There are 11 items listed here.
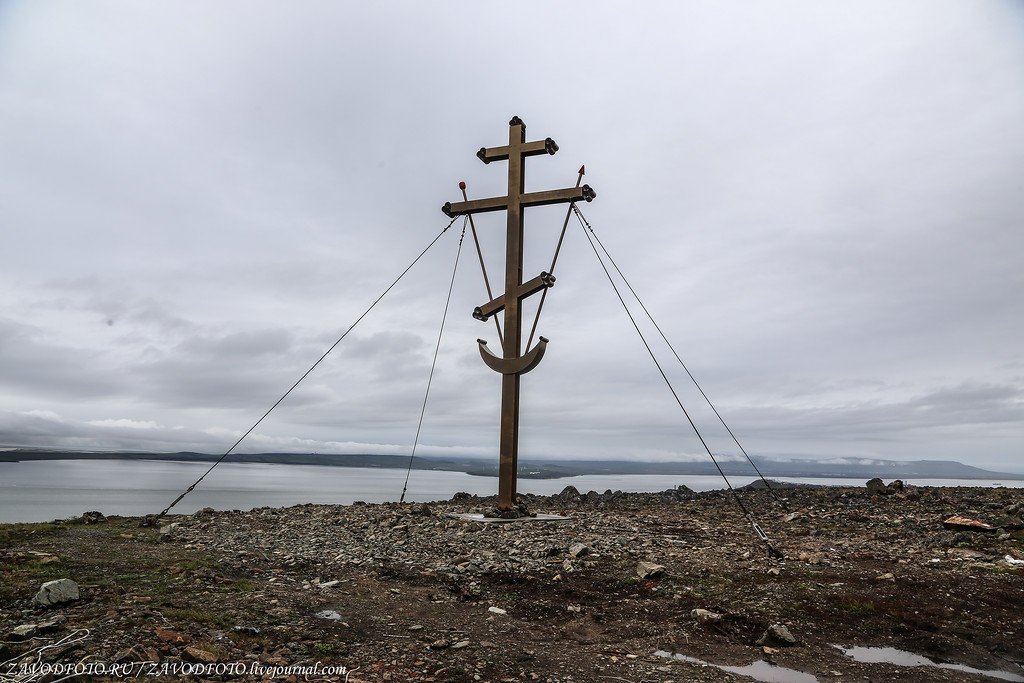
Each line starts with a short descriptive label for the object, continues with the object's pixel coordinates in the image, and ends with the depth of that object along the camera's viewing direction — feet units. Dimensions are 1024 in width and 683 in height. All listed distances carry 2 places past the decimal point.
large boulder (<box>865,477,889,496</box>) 48.88
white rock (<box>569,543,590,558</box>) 33.83
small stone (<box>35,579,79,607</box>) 22.06
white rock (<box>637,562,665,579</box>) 30.04
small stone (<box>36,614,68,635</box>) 19.38
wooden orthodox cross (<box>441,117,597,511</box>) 46.37
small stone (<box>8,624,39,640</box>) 18.90
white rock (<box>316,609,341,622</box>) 24.29
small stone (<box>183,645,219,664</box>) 18.40
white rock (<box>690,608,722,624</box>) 24.17
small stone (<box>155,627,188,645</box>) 19.40
